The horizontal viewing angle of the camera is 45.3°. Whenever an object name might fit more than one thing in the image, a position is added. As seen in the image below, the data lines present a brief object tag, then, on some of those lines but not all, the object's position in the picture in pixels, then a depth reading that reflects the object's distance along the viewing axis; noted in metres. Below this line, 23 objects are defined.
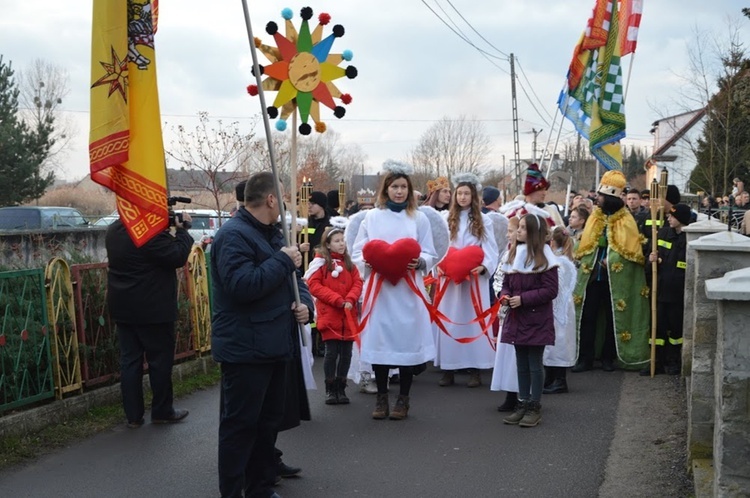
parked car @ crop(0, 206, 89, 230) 26.08
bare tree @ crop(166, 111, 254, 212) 18.65
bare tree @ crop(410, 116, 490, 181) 55.91
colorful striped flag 12.96
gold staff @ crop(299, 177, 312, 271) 8.91
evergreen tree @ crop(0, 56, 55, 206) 37.69
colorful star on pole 6.70
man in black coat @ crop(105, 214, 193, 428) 7.18
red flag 12.81
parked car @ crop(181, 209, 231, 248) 24.02
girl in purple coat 7.14
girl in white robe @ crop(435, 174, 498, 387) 9.13
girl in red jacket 8.27
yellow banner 5.66
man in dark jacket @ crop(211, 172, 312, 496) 4.91
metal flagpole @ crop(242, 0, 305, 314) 5.06
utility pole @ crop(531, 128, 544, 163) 54.56
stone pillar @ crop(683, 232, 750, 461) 5.41
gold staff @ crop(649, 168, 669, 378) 9.23
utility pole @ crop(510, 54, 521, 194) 33.78
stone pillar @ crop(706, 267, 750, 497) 3.68
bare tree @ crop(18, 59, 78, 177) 40.69
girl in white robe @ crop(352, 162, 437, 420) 7.57
